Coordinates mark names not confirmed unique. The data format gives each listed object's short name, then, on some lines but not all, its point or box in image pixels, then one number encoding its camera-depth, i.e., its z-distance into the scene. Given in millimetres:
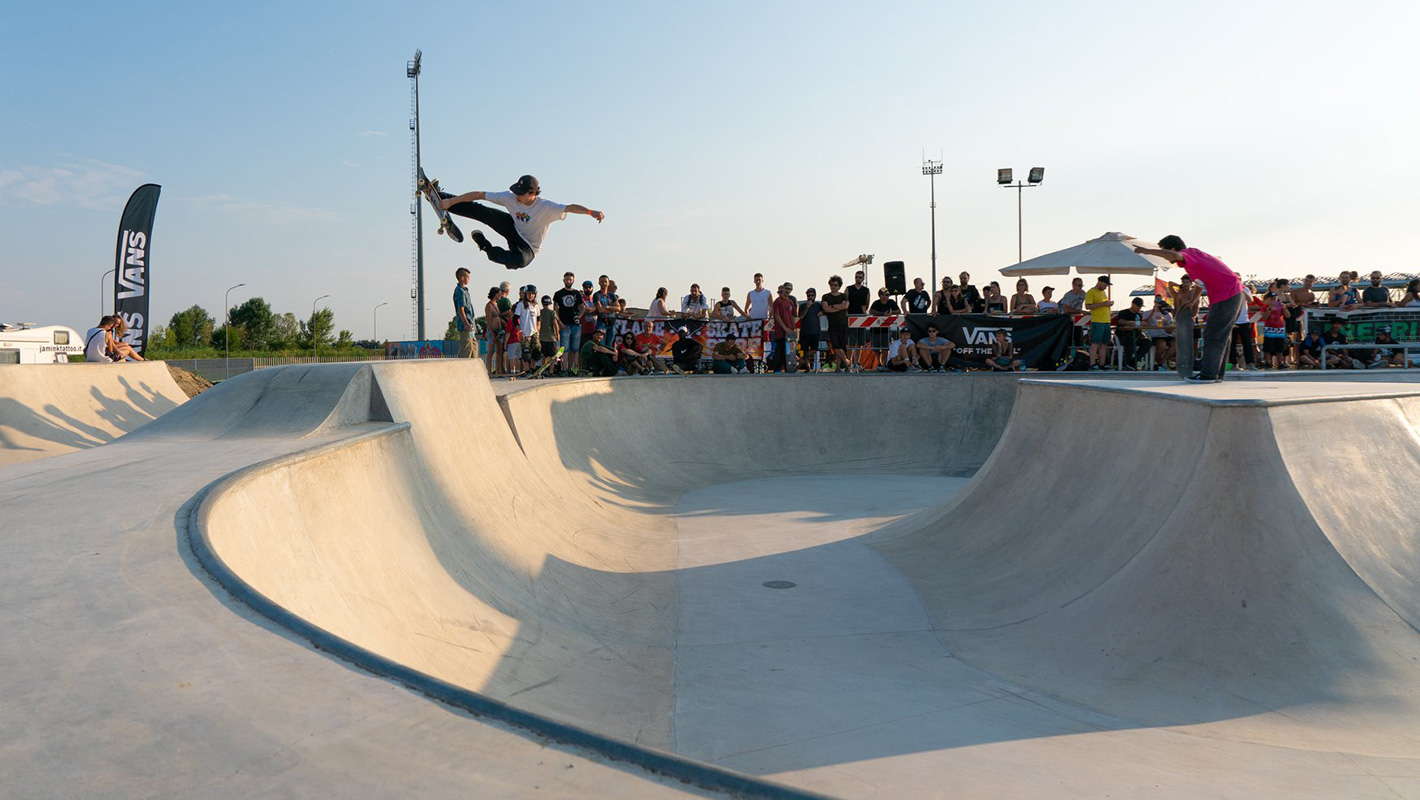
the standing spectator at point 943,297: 16984
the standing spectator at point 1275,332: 16344
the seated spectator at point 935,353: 16573
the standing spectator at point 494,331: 15305
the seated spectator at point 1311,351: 16234
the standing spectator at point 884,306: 17469
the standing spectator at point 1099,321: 15750
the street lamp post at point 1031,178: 41938
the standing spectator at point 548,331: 15688
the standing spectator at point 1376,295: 16078
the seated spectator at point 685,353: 17078
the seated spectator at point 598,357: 16359
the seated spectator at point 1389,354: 15492
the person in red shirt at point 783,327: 17109
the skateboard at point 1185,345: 9234
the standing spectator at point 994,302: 17297
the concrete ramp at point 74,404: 10992
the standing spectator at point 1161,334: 16500
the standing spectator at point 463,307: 12969
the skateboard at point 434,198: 10727
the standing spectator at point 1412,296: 15266
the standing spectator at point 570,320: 15469
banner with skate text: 17078
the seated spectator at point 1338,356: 15930
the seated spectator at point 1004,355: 16484
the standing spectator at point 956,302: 17141
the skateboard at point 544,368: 15586
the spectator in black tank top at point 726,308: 17516
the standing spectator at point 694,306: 17531
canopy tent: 15844
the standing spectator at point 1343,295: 16438
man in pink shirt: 8188
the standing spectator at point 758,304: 17391
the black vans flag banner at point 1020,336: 16562
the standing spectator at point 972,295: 17169
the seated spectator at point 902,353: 16703
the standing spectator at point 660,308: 17188
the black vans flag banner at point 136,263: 22328
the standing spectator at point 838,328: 16734
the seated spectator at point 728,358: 17047
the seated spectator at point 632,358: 16656
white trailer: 31984
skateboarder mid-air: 10477
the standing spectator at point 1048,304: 17094
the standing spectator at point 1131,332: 16516
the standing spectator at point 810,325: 16859
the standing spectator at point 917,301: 17297
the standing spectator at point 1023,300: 17266
